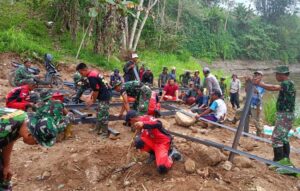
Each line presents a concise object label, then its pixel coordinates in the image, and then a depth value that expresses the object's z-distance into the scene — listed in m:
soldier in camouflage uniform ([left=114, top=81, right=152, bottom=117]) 4.24
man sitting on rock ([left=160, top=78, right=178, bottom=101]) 6.99
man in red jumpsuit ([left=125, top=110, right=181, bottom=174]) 3.10
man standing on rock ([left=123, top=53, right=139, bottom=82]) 5.35
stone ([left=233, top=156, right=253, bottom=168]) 3.26
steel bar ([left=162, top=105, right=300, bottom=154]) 4.93
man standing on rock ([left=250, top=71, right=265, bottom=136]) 5.13
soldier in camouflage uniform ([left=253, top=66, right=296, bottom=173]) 3.20
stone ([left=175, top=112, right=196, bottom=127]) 5.12
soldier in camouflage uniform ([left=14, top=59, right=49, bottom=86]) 5.39
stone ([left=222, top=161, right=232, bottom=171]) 3.13
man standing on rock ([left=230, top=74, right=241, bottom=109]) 7.54
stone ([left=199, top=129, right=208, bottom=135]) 4.88
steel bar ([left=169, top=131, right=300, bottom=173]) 2.87
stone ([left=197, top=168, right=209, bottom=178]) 2.97
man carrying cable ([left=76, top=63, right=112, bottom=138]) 3.88
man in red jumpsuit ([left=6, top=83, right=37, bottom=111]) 4.44
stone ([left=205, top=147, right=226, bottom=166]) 3.16
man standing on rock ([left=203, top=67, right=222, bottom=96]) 5.61
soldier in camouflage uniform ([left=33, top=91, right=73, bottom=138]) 2.79
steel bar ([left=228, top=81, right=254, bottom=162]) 3.23
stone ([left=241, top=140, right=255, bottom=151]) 4.40
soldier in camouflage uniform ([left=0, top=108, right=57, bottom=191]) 1.56
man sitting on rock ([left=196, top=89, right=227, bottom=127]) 5.10
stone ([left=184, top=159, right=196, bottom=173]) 3.00
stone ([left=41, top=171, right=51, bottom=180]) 3.14
